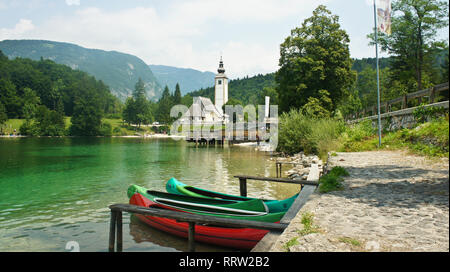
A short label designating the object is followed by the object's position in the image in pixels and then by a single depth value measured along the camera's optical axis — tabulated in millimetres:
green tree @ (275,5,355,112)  29969
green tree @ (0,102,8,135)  85144
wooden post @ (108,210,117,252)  5949
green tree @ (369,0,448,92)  25641
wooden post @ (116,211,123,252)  5980
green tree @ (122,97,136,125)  110100
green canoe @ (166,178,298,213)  6234
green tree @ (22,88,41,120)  92375
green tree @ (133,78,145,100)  140125
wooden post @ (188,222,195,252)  5281
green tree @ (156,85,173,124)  109712
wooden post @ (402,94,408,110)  15069
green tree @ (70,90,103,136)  90562
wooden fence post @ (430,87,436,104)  12501
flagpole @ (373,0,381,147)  14547
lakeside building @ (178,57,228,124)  92688
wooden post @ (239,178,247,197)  10492
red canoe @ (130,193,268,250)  5793
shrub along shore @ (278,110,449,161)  10336
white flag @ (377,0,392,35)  12781
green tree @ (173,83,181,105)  117838
